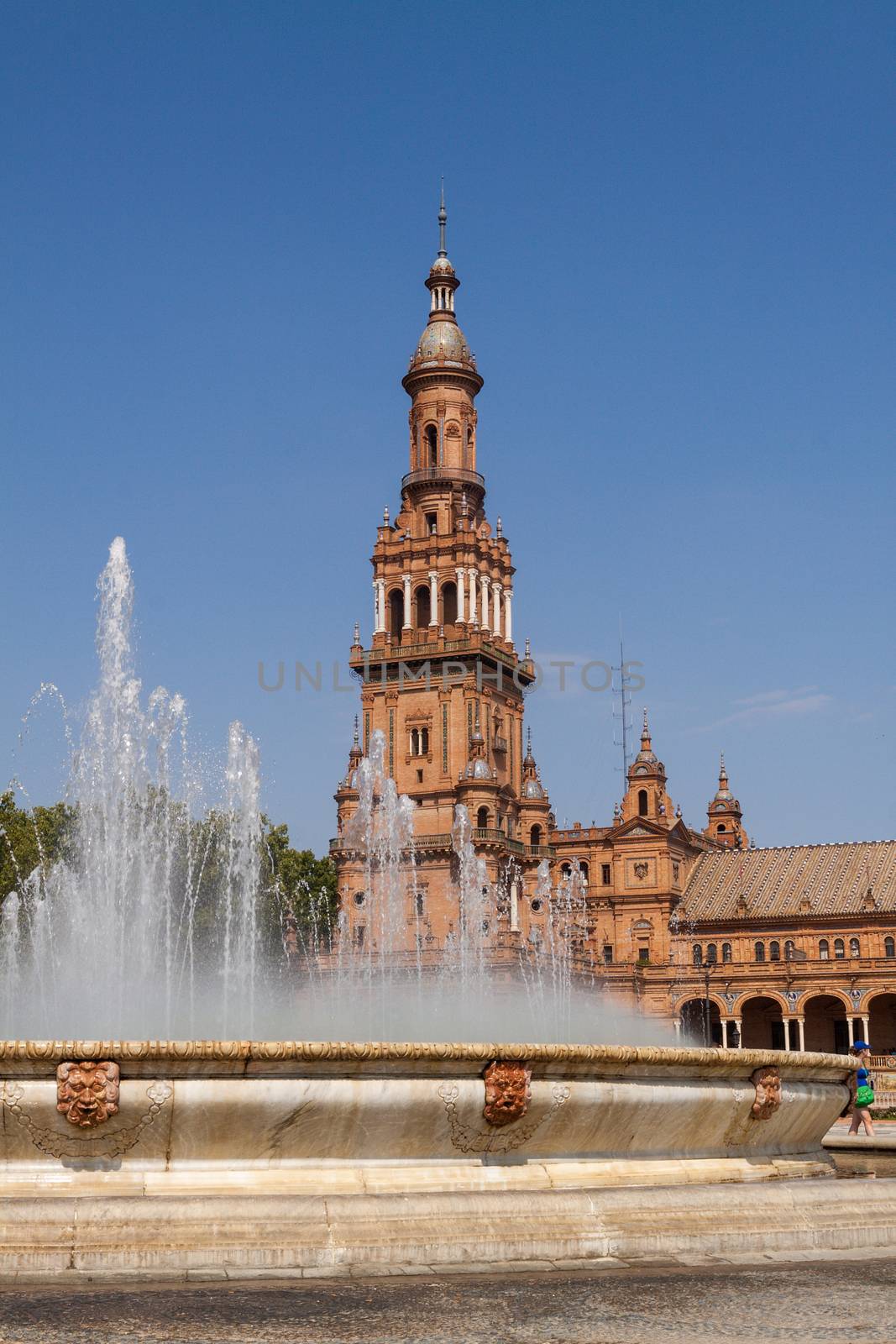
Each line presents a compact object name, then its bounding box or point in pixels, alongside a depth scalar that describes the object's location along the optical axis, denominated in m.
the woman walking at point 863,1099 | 19.92
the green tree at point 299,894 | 78.31
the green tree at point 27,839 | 59.84
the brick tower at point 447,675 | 78.88
